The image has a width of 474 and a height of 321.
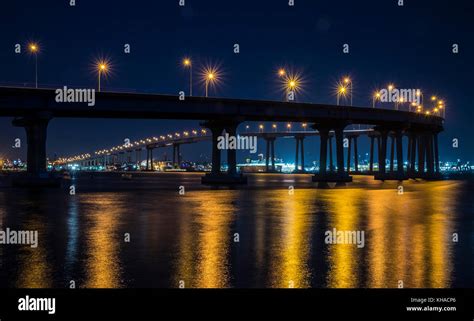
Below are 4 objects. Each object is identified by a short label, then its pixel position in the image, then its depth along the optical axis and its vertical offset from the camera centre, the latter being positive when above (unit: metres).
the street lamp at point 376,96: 109.34 +15.10
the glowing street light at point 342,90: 96.88 +14.45
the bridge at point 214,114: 68.50 +8.59
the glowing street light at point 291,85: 89.18 +14.41
